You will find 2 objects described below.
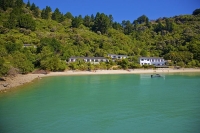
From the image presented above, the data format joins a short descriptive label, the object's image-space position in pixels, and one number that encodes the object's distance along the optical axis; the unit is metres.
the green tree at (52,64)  43.16
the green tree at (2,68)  27.03
